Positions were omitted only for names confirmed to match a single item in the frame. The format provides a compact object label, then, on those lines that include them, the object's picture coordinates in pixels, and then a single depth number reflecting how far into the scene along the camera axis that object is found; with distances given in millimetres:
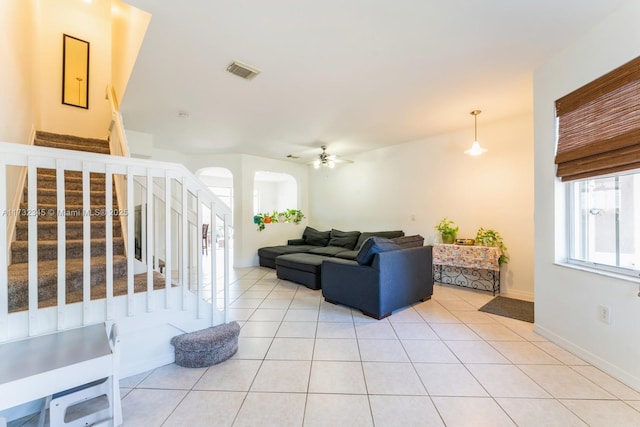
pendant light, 3475
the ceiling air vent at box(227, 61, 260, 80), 2457
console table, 3703
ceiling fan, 5184
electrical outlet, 1919
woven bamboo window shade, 1790
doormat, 2996
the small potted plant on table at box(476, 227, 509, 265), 3830
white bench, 1144
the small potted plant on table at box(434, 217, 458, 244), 4246
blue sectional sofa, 2967
